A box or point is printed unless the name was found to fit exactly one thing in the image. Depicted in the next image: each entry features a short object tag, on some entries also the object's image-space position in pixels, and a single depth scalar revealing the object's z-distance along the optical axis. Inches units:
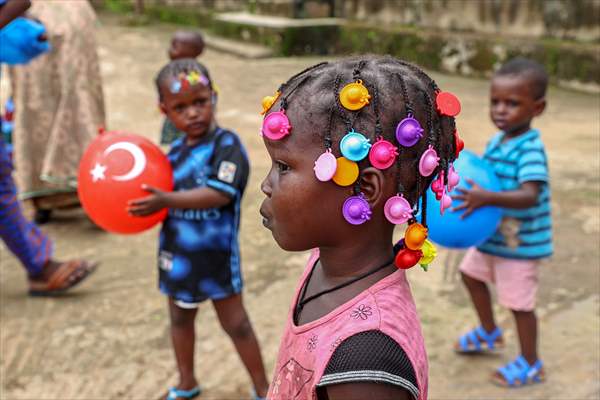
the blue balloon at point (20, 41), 141.0
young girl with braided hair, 51.4
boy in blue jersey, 100.7
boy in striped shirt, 107.9
